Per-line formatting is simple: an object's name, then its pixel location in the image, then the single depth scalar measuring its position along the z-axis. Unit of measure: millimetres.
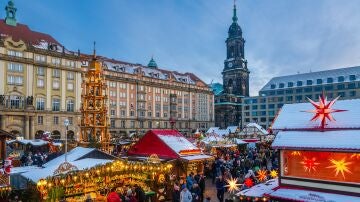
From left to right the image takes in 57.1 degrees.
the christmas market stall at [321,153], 11891
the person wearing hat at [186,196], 13748
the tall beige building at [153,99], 81125
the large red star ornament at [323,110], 13113
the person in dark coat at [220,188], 18127
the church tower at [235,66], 126688
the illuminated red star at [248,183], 16328
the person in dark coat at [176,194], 16483
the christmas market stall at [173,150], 23969
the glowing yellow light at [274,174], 18578
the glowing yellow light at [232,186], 15792
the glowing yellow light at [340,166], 12047
